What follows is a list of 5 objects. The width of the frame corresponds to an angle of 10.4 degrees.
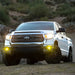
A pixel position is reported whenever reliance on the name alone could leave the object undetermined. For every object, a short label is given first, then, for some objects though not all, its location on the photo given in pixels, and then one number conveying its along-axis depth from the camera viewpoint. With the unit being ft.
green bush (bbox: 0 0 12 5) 308.89
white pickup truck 47.50
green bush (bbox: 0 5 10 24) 205.20
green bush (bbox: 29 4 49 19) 224.33
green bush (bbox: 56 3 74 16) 229.70
